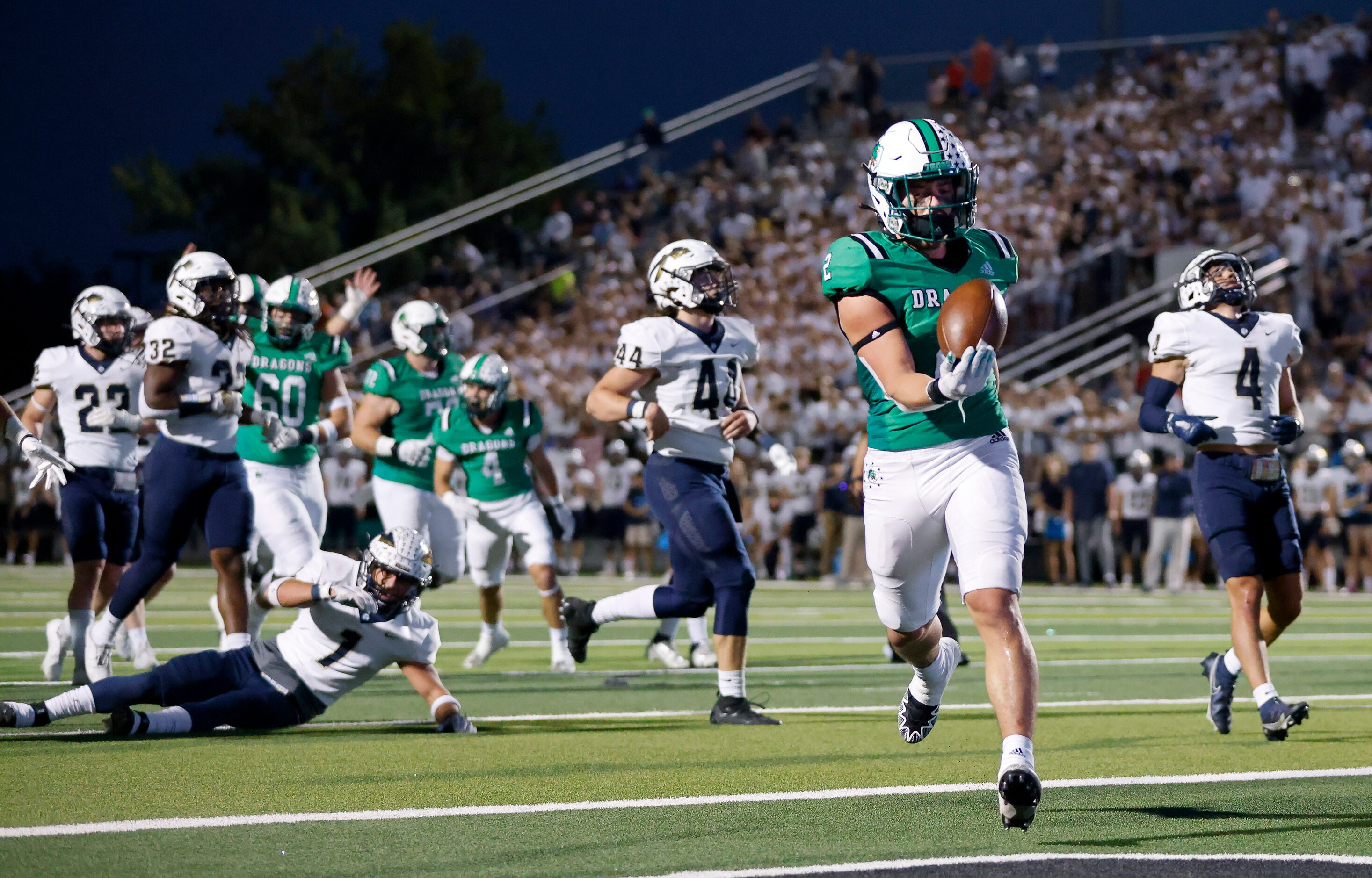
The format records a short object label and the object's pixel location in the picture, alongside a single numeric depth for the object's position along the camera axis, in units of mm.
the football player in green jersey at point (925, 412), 9008
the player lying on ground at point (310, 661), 12492
